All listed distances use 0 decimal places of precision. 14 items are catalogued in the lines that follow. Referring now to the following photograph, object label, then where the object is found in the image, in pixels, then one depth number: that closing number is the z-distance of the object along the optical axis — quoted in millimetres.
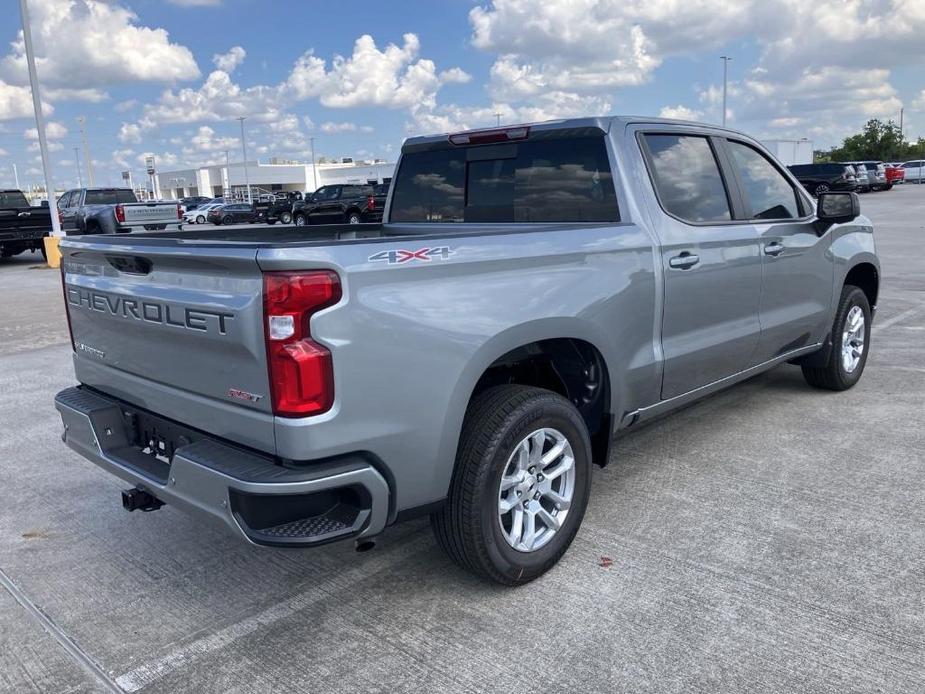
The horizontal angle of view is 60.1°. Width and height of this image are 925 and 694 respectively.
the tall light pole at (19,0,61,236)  17438
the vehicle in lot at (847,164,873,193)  40406
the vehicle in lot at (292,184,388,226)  31812
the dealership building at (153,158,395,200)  107188
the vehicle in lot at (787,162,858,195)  35156
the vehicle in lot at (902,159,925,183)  53188
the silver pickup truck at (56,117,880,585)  2564
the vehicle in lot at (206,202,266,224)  44331
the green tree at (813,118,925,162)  75188
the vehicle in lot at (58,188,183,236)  20594
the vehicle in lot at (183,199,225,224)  49303
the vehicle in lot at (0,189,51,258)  18453
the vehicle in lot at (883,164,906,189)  45166
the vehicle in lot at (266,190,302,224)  38812
